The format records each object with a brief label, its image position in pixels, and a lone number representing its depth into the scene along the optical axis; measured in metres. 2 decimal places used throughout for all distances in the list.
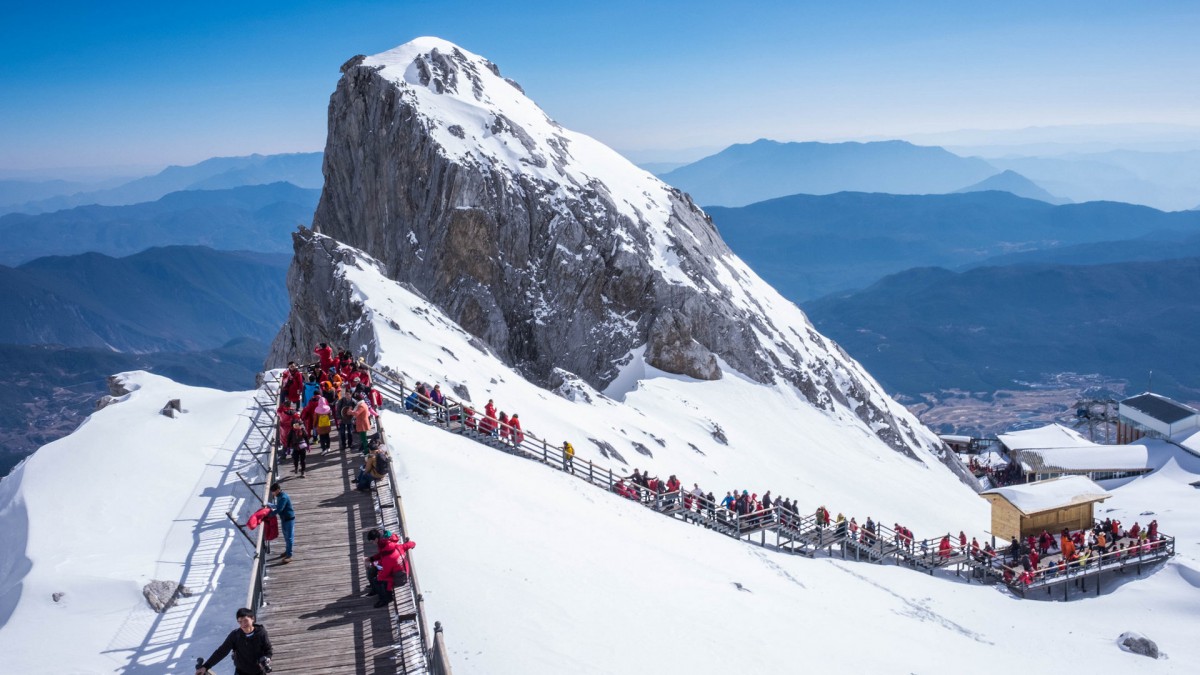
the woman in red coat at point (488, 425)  26.75
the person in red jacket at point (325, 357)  23.52
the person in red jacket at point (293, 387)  21.56
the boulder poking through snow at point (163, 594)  15.71
